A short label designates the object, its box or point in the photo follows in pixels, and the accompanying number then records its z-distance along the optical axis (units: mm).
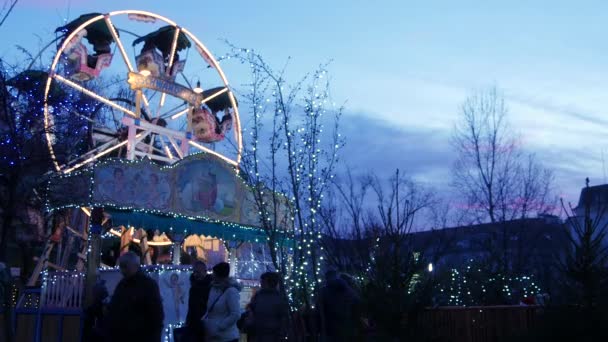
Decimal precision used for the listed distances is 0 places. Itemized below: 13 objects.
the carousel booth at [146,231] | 13828
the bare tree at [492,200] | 25125
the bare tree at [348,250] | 11148
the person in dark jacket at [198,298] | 7324
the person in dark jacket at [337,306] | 8156
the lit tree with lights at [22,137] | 10789
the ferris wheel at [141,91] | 19562
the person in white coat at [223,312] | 6984
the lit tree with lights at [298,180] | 9508
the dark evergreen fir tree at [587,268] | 8115
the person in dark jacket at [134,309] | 5484
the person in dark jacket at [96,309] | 9555
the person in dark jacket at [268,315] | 7293
